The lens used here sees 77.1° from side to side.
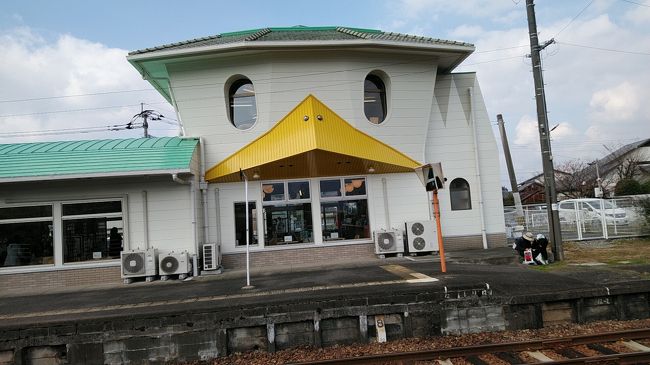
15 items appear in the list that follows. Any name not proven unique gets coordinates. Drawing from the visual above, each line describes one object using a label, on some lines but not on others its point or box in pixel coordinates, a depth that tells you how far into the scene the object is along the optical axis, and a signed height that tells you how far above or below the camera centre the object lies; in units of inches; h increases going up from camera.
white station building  482.9 +68.9
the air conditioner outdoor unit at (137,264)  463.8 -36.3
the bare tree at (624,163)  1692.9 +154.6
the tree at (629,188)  1248.8 +31.2
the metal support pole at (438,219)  383.9 -7.6
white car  634.2 -20.3
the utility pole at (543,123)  483.2 +96.0
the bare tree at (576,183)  1841.8 +88.4
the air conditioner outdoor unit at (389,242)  518.6 -35.4
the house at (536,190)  2042.2 +83.0
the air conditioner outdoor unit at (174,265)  466.6 -40.2
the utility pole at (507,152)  979.2 +132.7
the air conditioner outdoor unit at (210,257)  481.7 -35.4
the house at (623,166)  1691.7 +146.2
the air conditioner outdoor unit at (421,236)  517.0 -31.0
